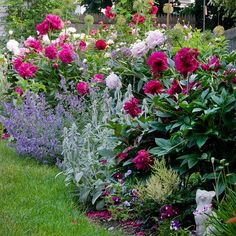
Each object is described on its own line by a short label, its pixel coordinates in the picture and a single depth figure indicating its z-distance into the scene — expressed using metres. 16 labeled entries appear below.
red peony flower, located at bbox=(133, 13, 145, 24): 7.16
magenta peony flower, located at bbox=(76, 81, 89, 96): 5.72
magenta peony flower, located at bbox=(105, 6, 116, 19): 8.42
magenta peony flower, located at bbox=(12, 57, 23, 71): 6.91
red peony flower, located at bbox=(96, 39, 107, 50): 6.15
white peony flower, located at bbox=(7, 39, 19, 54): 7.77
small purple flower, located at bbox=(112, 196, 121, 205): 3.73
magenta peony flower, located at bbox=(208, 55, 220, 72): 3.74
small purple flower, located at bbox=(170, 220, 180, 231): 3.11
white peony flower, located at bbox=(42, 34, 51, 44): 7.62
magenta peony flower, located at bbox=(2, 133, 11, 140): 7.12
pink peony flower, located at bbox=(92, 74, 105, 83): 5.73
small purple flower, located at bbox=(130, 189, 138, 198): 3.52
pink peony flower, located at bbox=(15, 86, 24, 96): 6.91
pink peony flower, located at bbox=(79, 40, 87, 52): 7.08
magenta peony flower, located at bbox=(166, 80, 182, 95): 3.64
